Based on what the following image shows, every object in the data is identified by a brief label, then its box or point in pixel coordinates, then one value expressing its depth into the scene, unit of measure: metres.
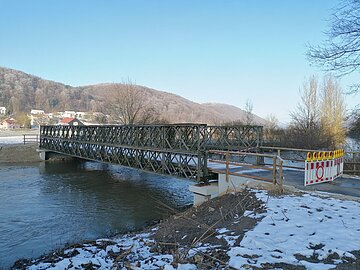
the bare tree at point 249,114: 45.09
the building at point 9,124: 91.44
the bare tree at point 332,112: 30.42
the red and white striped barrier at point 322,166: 9.17
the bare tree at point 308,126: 28.53
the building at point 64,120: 87.97
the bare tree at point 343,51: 9.57
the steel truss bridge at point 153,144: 13.06
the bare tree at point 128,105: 40.56
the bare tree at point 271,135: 35.65
